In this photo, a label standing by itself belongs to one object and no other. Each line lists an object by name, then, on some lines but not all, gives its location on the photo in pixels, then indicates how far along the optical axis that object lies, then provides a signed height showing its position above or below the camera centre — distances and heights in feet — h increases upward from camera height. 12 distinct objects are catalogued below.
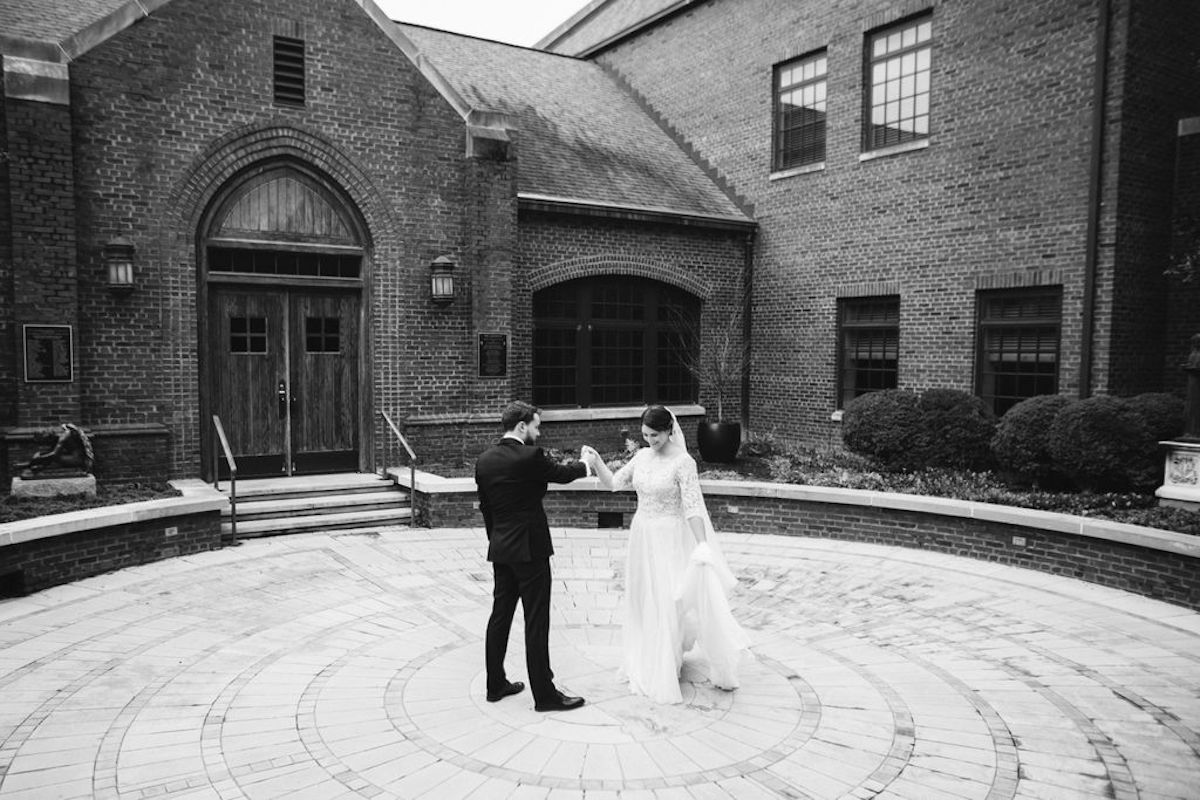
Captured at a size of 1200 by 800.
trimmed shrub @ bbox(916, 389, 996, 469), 38.27 -2.90
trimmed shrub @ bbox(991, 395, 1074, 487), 34.63 -2.90
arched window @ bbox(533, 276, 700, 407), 49.01 +1.47
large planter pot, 49.26 -4.25
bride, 18.22 -4.62
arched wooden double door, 37.29 +1.80
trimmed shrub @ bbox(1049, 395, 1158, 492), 32.09 -2.87
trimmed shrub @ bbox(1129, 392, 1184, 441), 32.60 -1.67
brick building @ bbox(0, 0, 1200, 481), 33.99 +6.65
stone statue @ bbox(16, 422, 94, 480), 30.30 -3.50
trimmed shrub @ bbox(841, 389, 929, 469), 38.47 -2.75
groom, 17.43 -3.64
